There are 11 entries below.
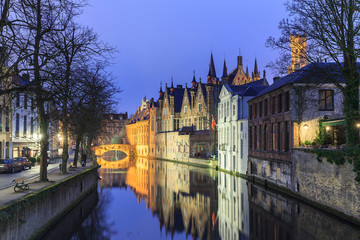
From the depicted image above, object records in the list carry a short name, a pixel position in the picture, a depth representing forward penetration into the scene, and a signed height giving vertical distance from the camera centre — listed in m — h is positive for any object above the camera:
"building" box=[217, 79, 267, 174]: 43.62 +1.53
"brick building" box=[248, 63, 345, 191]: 27.53 +1.38
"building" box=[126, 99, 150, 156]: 106.00 +2.57
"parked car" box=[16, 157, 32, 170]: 36.06 -2.37
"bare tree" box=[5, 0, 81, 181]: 10.56 +2.86
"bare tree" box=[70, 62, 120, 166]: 13.95 +1.15
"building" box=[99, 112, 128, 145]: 135.07 +2.94
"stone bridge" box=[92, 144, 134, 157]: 99.74 -2.56
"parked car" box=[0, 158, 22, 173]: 32.47 -2.34
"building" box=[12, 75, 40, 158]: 45.78 +0.53
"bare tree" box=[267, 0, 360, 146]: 20.70 +6.09
